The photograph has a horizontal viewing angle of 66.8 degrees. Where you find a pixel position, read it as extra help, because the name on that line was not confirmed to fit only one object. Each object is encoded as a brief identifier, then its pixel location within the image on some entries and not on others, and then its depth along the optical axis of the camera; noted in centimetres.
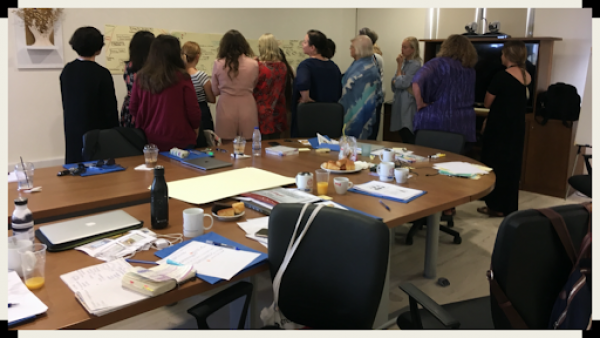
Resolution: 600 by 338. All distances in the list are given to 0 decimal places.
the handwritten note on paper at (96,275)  136
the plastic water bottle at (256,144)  321
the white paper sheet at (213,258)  146
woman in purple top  389
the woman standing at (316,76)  440
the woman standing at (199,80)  432
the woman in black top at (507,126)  388
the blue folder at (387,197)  218
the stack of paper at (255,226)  172
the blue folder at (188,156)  296
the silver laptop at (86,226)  165
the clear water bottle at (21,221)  153
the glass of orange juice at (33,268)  135
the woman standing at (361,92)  452
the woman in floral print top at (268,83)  448
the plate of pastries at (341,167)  269
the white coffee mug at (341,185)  227
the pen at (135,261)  152
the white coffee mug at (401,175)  248
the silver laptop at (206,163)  275
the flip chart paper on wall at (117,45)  492
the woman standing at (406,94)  527
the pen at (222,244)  163
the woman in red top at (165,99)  310
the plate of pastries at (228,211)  191
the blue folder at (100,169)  257
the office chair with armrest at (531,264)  137
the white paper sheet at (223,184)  218
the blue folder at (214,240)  143
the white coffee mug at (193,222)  174
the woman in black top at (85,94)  334
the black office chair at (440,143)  337
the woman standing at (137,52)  358
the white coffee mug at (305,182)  228
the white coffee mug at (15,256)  139
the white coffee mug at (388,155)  289
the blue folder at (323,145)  345
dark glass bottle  179
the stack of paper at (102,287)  125
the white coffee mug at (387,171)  254
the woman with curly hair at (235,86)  404
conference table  129
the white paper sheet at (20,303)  118
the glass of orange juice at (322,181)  225
